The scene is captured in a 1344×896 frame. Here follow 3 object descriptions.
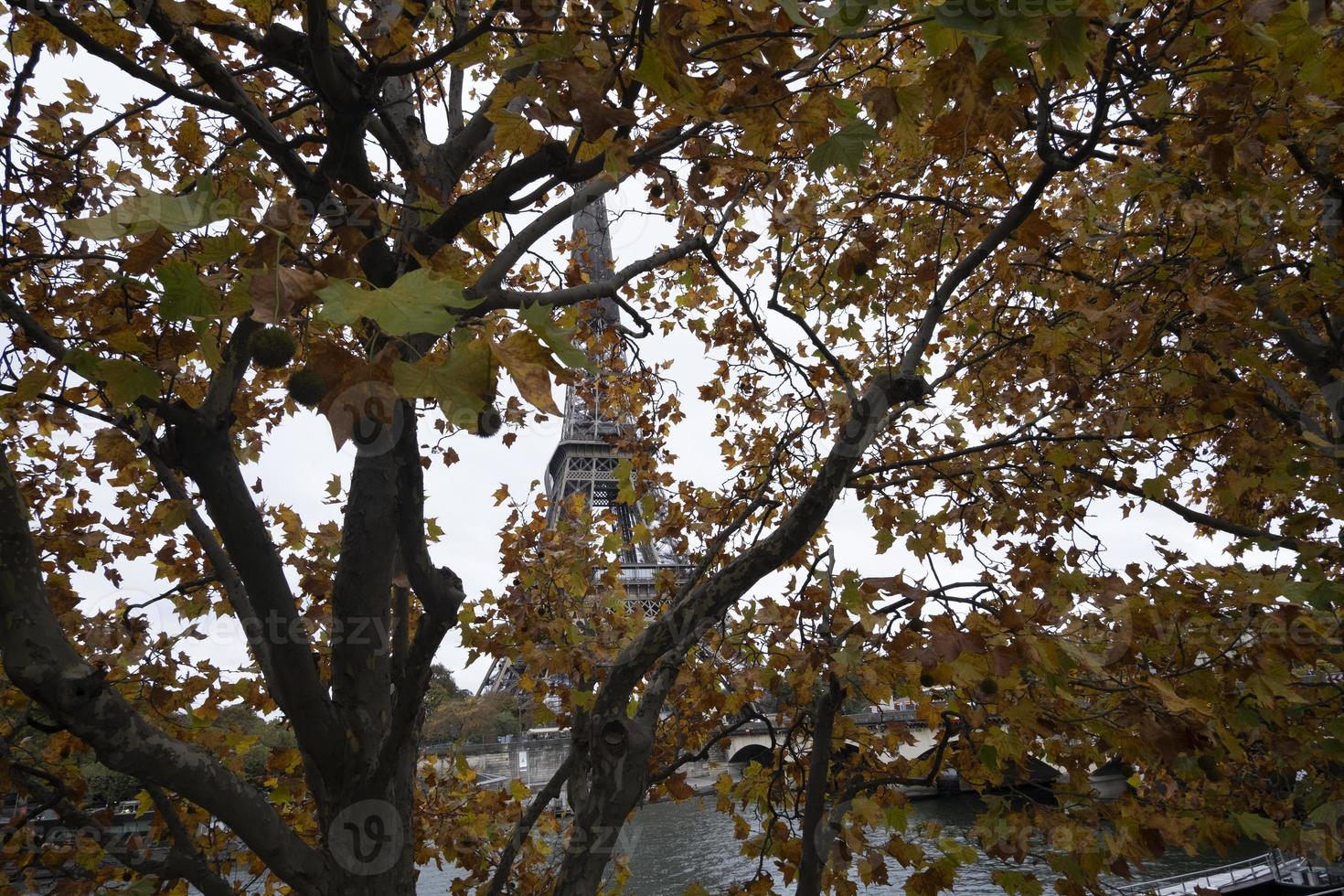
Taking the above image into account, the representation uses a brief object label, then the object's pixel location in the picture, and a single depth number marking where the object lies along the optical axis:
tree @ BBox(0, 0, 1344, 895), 2.06
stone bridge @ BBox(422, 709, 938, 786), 31.23
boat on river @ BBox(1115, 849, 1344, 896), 13.70
